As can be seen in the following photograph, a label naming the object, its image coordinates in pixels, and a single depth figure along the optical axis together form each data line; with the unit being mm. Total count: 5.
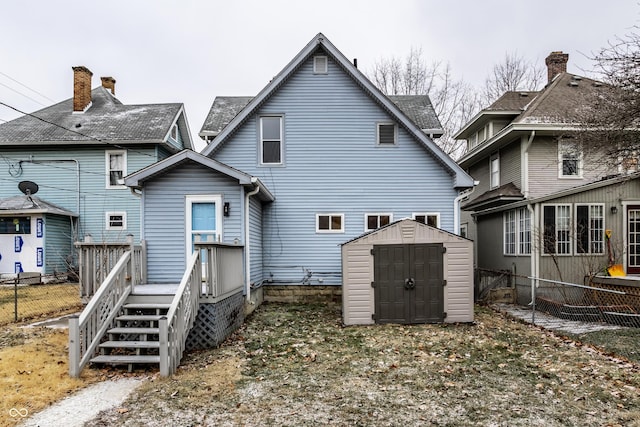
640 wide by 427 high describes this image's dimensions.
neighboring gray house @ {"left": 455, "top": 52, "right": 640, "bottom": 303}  11938
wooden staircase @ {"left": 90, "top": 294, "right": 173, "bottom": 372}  6344
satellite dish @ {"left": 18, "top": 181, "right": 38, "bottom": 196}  17344
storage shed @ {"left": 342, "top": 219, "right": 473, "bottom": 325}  9383
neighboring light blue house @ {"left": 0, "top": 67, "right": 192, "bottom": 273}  18031
